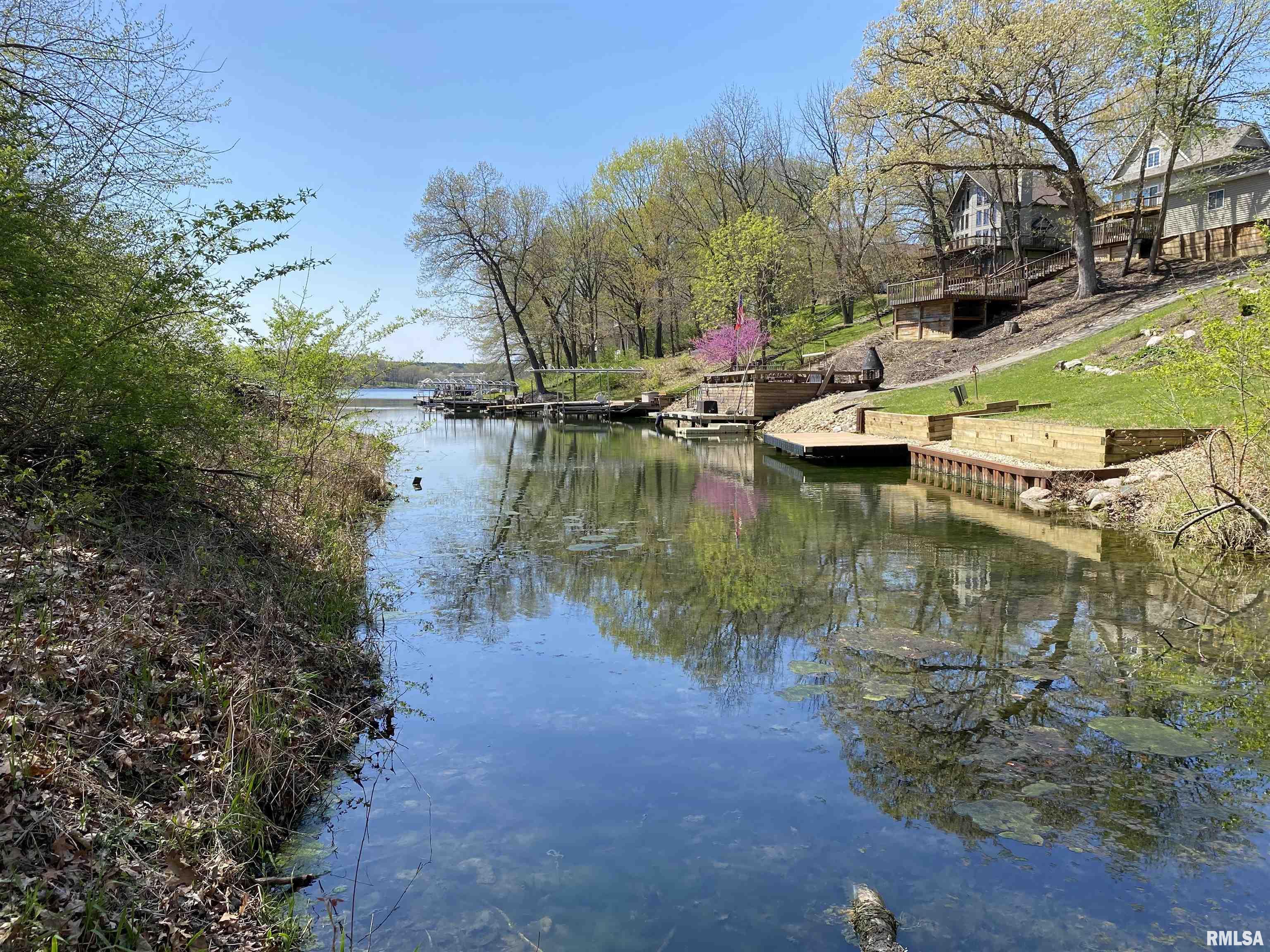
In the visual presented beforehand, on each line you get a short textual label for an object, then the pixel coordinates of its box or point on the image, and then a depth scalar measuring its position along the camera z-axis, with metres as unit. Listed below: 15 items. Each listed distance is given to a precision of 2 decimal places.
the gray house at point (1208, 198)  32.78
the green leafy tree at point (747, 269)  45.28
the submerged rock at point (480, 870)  4.53
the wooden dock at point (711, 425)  35.66
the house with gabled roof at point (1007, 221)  43.28
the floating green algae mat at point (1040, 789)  5.18
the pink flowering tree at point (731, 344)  44.38
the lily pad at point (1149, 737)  5.74
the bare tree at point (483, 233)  52.59
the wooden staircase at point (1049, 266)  37.66
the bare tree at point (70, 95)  6.70
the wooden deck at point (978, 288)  34.03
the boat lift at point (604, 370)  54.69
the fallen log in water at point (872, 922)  3.83
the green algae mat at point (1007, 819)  4.78
